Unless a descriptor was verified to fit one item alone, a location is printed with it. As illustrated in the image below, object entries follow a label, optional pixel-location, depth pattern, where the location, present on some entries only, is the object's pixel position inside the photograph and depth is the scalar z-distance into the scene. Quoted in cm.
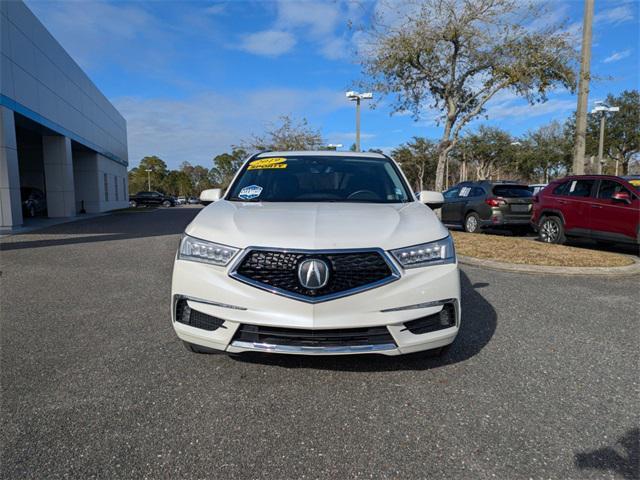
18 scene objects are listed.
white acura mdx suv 249
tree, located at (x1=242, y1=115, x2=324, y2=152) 3014
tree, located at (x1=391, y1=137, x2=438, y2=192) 5088
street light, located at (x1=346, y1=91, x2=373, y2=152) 1628
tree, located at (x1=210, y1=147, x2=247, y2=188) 7686
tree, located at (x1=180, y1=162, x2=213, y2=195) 9612
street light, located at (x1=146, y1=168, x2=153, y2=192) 7517
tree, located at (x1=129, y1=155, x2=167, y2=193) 8231
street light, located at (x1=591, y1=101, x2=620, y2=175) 2264
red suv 773
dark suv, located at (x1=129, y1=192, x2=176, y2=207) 4719
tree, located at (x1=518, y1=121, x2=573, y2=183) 3462
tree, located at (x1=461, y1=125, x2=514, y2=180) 3978
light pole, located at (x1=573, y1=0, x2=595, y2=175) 1120
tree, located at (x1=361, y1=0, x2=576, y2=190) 1247
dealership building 1370
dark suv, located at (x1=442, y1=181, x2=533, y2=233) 1112
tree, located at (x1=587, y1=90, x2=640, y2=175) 2988
